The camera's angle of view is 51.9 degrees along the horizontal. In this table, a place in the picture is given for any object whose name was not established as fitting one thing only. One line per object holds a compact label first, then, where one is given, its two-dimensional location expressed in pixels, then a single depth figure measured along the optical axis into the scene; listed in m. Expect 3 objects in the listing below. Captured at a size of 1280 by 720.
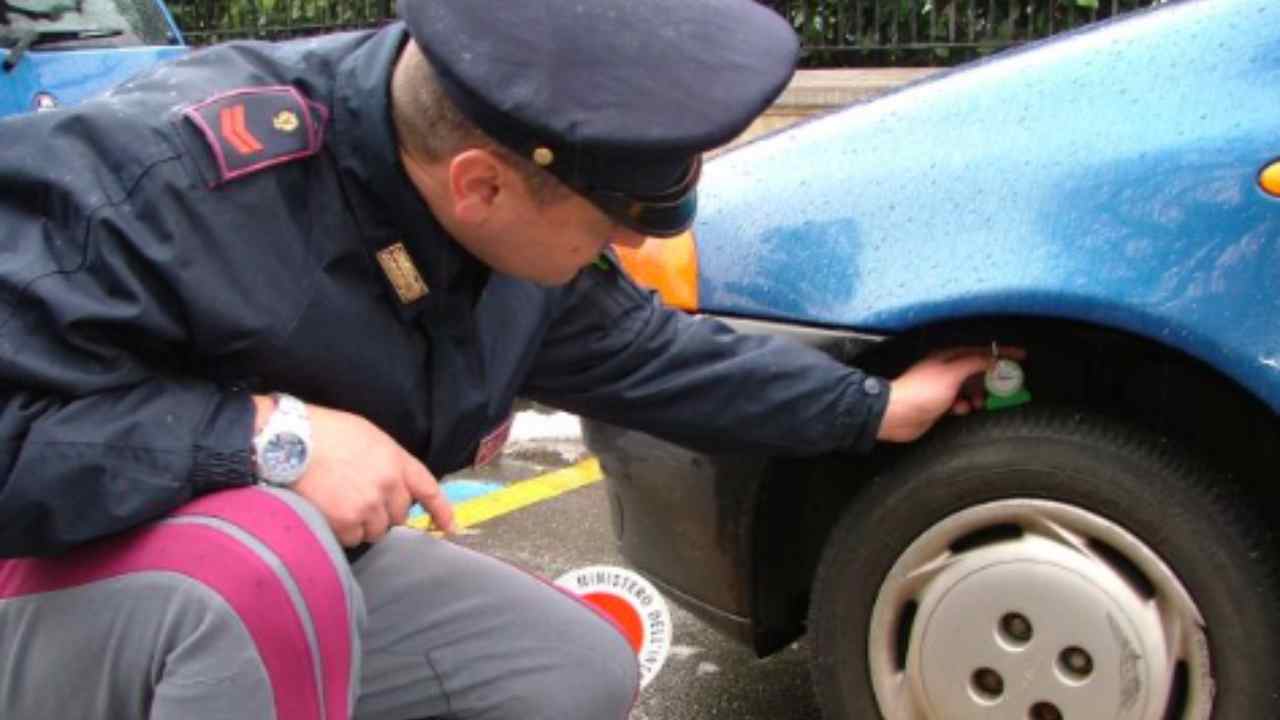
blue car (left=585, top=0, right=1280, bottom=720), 1.62
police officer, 1.34
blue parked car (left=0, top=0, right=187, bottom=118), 4.99
